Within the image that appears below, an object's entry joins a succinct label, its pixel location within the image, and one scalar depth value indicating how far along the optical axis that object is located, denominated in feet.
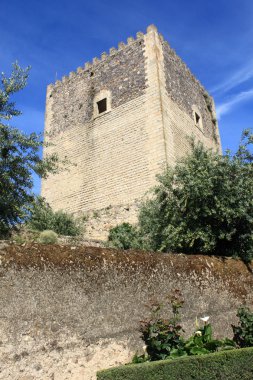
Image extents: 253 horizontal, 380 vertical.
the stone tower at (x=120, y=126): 59.21
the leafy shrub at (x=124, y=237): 50.32
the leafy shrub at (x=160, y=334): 17.49
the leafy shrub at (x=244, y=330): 21.18
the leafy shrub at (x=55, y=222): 49.33
